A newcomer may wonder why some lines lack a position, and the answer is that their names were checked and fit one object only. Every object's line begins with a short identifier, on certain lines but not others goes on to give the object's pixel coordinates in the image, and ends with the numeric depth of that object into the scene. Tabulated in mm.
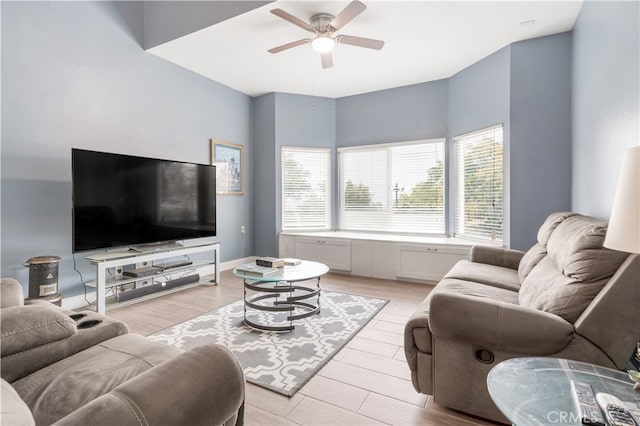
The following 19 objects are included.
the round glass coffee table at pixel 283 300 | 2648
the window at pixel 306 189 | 5281
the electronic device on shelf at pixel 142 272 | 3293
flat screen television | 2877
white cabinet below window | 4028
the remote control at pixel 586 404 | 906
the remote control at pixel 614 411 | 865
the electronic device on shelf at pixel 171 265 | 3555
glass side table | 955
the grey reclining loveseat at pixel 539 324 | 1322
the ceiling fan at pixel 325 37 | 2672
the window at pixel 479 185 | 3779
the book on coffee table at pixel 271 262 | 2922
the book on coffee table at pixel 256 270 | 2705
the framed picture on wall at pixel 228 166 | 4691
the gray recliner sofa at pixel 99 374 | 736
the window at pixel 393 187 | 4652
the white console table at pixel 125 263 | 2877
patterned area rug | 2016
